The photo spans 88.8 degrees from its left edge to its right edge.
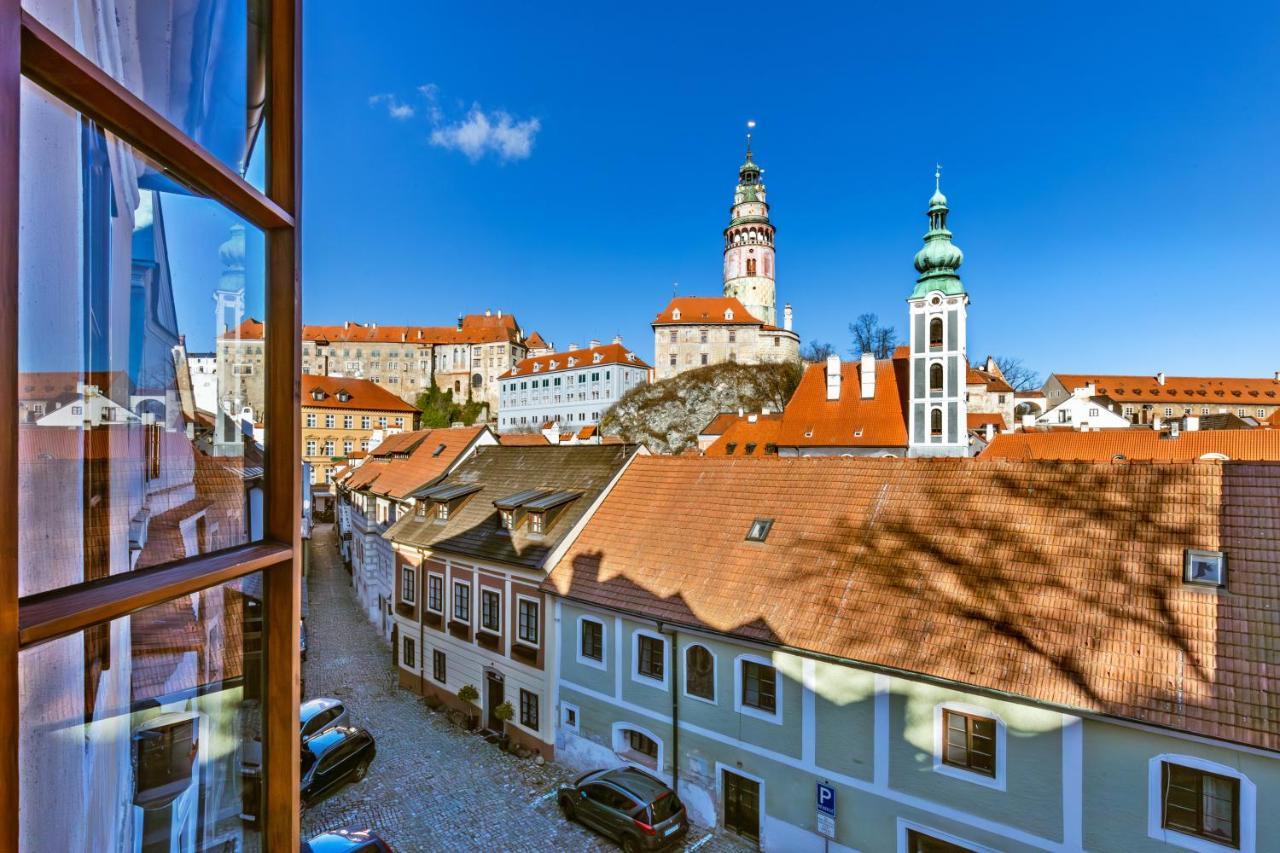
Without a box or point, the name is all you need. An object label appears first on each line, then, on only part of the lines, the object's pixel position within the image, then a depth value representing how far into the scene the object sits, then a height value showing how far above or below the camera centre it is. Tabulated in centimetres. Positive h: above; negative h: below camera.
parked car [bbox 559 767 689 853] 1064 -643
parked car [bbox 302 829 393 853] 977 -630
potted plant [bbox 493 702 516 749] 1508 -659
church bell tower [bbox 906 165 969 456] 3881 +468
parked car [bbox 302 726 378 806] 1250 -662
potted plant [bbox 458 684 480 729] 1608 -659
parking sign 1020 -597
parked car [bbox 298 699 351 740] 1433 -652
